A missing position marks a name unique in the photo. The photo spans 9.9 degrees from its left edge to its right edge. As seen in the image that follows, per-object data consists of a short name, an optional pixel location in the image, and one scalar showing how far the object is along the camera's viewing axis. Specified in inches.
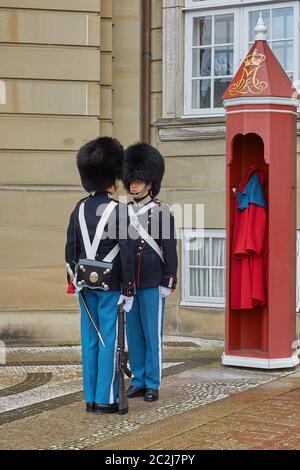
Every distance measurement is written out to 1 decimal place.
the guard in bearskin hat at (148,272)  503.9
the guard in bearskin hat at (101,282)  469.7
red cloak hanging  580.5
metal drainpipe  746.5
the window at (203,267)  732.5
